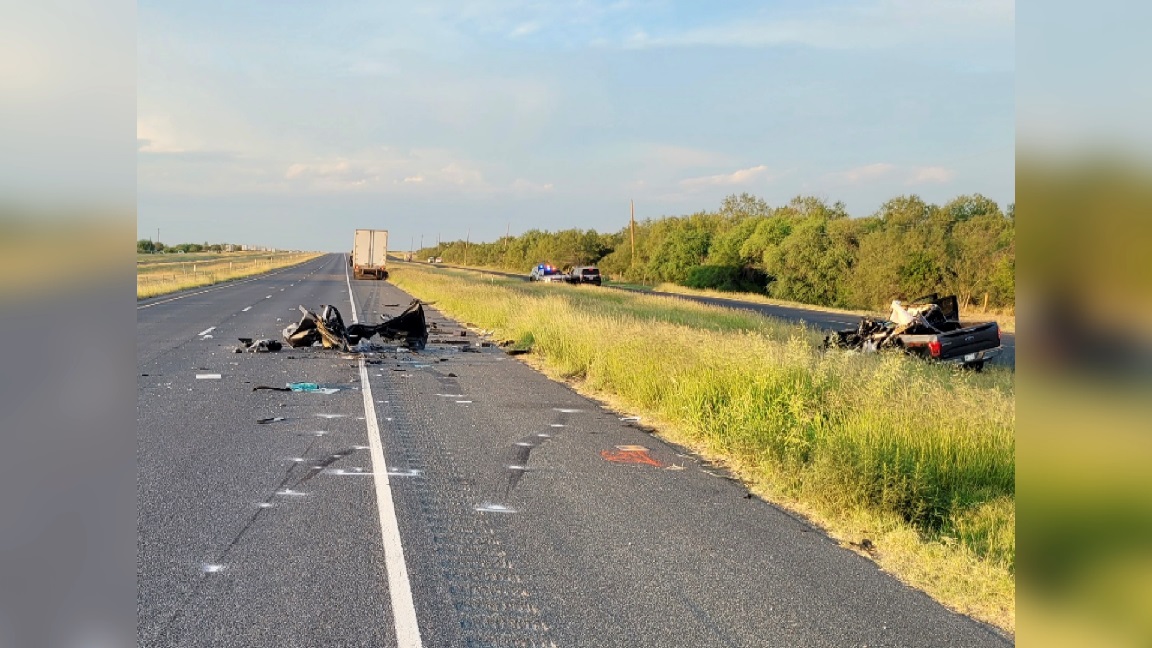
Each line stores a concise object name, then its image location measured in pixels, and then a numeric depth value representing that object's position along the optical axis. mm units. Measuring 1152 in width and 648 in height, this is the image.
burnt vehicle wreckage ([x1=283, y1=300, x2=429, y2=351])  18906
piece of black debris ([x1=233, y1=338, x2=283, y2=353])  18234
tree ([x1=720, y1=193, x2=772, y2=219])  92375
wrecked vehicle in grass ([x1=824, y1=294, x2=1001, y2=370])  14609
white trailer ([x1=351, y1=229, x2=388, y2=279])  69188
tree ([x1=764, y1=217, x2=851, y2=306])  53281
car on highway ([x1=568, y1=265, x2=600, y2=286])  70062
